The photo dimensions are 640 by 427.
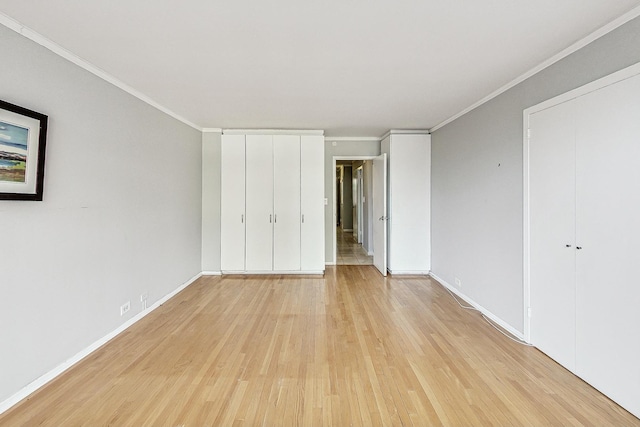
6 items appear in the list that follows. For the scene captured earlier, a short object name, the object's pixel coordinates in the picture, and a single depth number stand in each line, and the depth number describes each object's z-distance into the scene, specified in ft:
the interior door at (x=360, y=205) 28.74
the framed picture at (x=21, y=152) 6.30
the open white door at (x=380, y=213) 17.24
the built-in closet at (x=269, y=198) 17.19
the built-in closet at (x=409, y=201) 17.38
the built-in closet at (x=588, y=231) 6.40
